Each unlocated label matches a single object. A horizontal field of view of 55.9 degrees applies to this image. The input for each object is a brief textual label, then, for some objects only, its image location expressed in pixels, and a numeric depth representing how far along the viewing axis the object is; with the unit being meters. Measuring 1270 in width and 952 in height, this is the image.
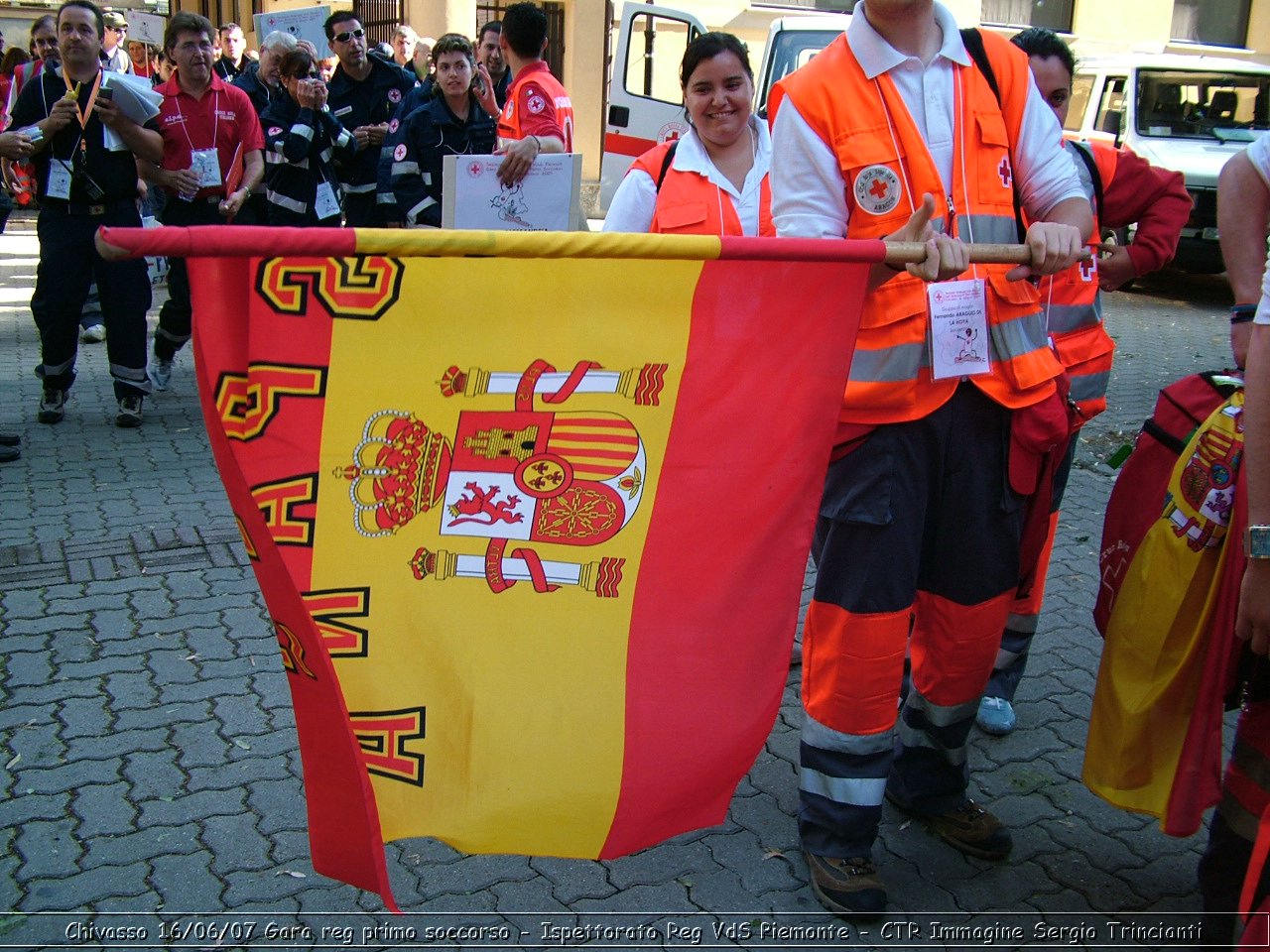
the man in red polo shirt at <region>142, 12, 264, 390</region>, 7.02
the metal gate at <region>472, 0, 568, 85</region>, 17.80
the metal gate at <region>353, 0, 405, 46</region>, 17.61
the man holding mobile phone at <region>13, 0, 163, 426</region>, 6.32
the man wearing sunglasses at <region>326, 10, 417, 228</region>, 7.87
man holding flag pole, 2.50
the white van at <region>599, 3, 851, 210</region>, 10.36
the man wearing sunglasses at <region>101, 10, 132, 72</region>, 12.20
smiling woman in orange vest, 3.77
